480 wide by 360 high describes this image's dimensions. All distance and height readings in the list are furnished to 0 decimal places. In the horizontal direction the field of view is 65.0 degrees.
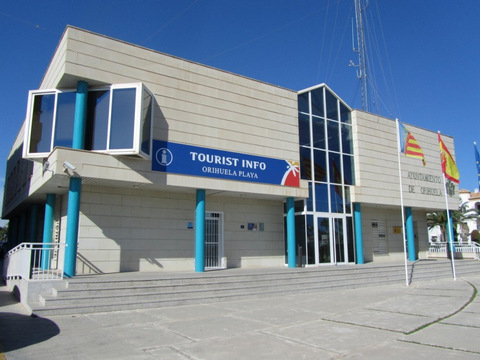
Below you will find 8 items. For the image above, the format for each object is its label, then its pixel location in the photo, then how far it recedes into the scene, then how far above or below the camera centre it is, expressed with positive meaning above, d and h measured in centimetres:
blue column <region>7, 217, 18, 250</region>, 2708 +69
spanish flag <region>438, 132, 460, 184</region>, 1775 +352
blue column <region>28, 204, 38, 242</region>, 1866 +95
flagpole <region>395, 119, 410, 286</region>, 1536 +400
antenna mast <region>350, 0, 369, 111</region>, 2412 +1234
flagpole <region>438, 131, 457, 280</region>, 2034 +34
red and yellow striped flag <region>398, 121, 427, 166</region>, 1636 +409
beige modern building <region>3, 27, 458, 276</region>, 1216 +287
